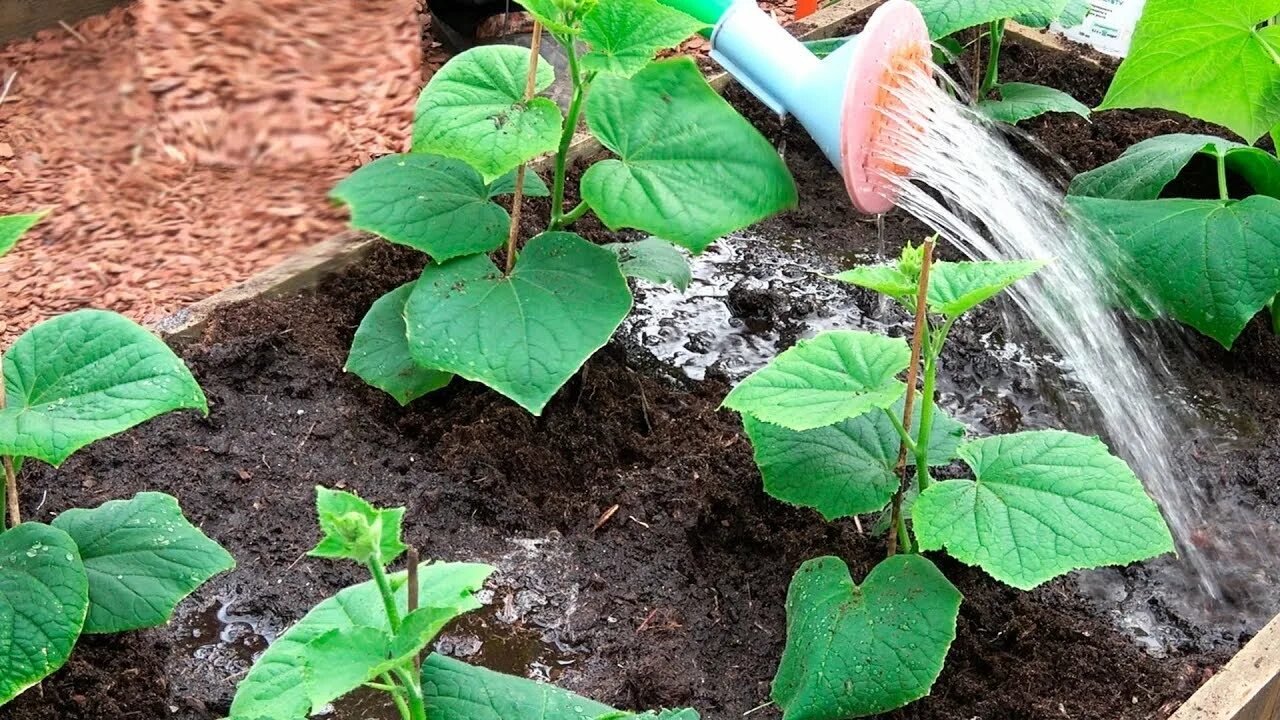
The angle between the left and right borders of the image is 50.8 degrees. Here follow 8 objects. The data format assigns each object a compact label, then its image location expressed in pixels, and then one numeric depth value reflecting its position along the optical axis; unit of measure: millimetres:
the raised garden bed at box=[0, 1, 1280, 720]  2090
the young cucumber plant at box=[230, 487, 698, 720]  1188
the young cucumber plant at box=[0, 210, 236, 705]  1694
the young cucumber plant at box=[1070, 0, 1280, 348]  2650
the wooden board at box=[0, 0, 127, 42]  3955
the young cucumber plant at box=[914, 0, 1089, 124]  2914
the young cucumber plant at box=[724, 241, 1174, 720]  1840
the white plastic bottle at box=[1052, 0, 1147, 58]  3775
